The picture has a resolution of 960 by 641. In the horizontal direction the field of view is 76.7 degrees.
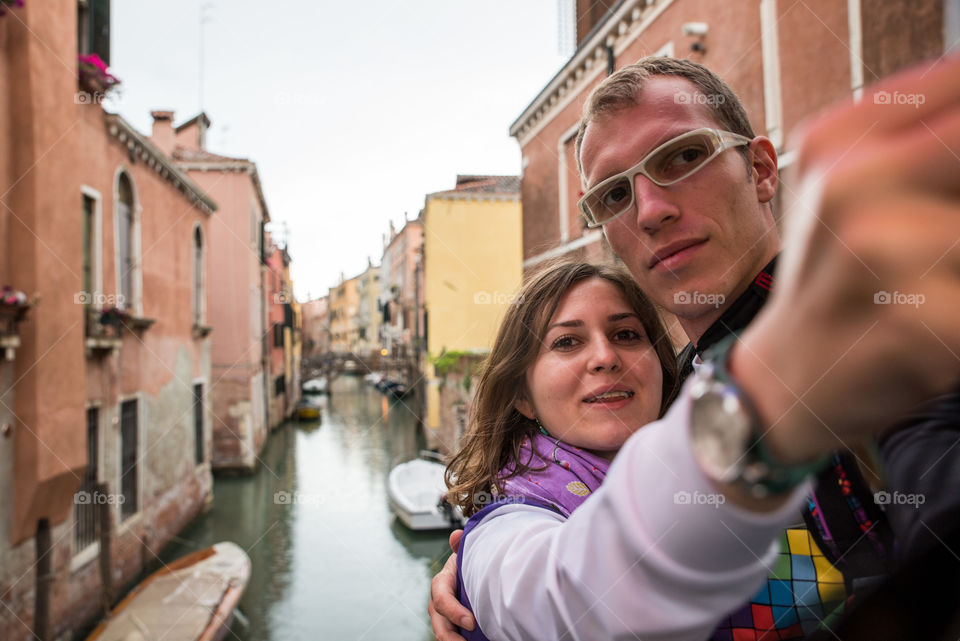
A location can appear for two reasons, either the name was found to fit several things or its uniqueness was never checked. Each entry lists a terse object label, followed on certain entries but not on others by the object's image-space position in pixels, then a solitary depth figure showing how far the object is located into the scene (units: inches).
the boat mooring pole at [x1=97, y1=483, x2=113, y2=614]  275.6
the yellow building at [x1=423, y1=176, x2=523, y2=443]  716.7
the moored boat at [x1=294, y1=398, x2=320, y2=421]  961.5
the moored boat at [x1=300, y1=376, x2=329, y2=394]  1307.8
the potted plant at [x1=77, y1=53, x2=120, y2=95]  240.2
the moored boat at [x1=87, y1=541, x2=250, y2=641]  257.3
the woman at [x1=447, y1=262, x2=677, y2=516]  41.3
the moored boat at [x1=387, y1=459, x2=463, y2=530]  470.3
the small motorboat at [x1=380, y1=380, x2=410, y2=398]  1113.4
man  11.4
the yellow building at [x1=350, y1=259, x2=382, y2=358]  1599.4
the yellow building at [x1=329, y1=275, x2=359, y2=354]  1892.2
